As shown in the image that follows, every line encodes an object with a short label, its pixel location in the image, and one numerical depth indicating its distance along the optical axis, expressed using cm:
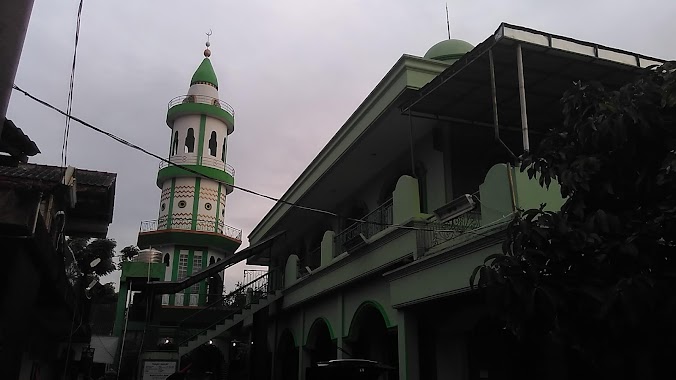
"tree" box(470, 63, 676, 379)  470
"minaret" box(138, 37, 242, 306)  2989
